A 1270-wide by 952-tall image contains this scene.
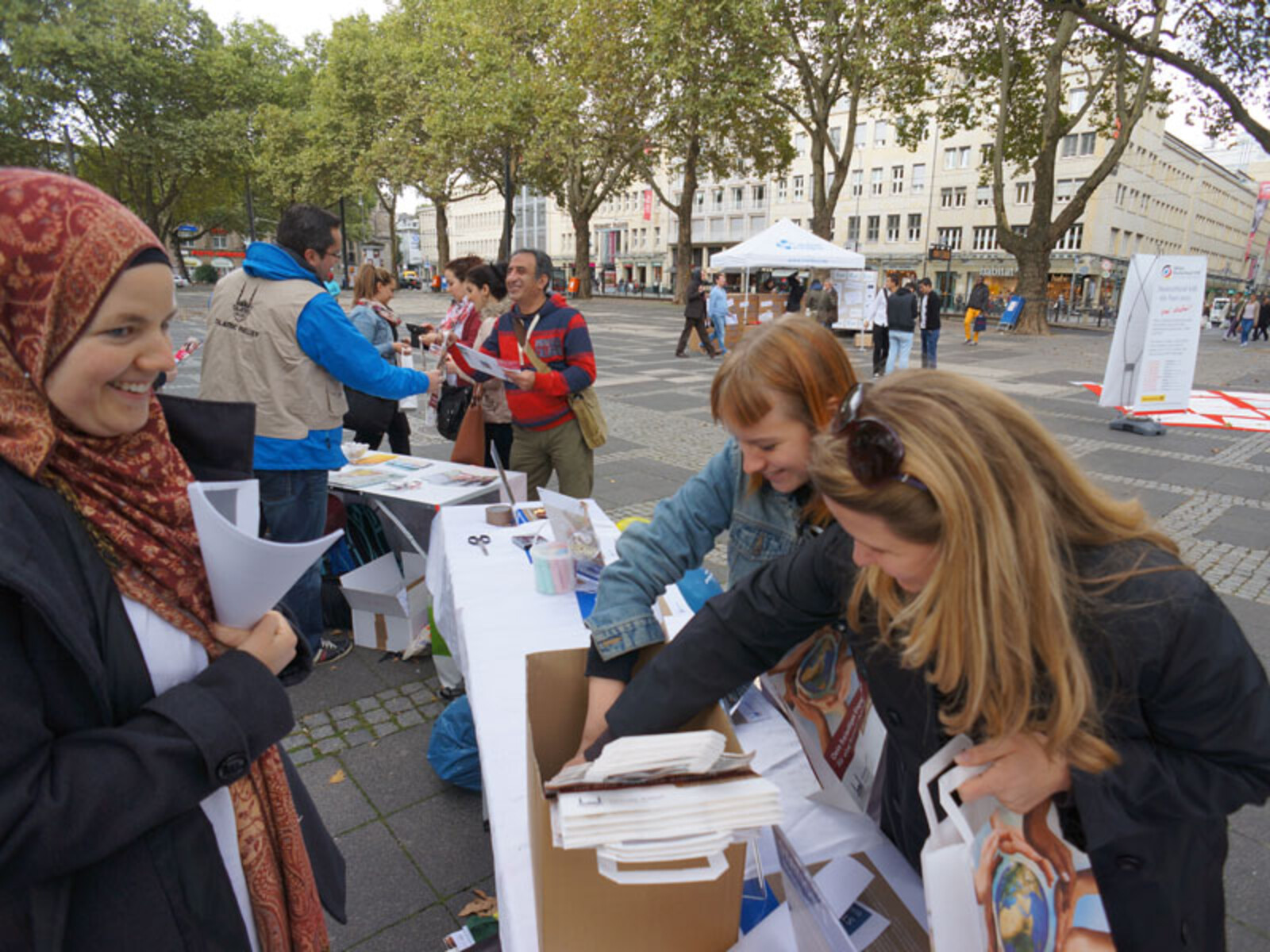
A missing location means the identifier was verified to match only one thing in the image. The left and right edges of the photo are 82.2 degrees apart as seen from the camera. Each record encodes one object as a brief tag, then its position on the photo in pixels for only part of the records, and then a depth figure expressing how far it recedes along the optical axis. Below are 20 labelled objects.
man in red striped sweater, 4.08
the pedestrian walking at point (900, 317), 11.98
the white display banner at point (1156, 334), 8.27
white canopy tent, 16.31
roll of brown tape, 3.12
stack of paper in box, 0.85
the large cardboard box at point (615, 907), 0.98
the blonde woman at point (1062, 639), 0.95
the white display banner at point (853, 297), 18.59
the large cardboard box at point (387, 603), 3.52
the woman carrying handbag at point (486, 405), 4.66
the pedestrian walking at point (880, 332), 13.25
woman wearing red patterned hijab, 0.84
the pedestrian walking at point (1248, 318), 22.69
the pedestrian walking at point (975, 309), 19.41
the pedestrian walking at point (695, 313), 14.75
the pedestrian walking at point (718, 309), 15.21
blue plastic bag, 2.56
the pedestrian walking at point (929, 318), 13.29
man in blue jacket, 3.03
